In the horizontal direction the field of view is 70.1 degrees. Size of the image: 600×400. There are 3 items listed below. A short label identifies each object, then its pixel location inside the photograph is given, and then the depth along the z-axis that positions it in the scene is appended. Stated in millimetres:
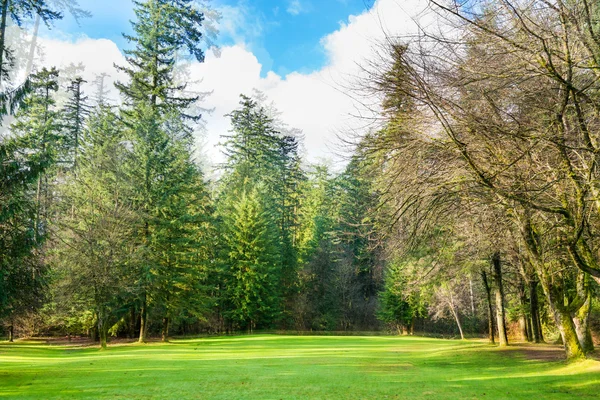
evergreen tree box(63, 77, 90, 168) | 35469
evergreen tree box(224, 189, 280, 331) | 32531
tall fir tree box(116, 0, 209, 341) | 24312
